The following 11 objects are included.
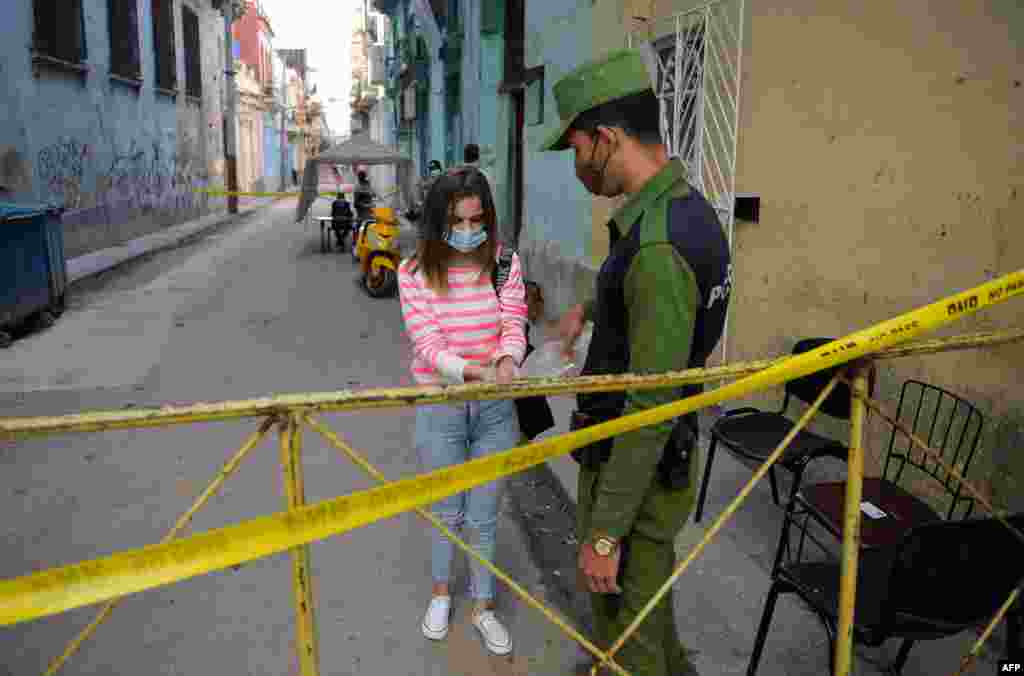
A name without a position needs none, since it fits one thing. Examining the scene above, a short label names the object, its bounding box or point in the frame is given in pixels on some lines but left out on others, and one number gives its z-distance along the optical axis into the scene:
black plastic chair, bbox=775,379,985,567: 2.91
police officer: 1.83
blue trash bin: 7.64
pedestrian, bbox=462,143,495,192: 11.48
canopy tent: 16.08
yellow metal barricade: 1.31
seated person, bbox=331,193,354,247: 16.31
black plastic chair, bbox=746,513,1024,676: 2.06
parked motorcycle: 10.84
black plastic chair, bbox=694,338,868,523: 3.52
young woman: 2.80
